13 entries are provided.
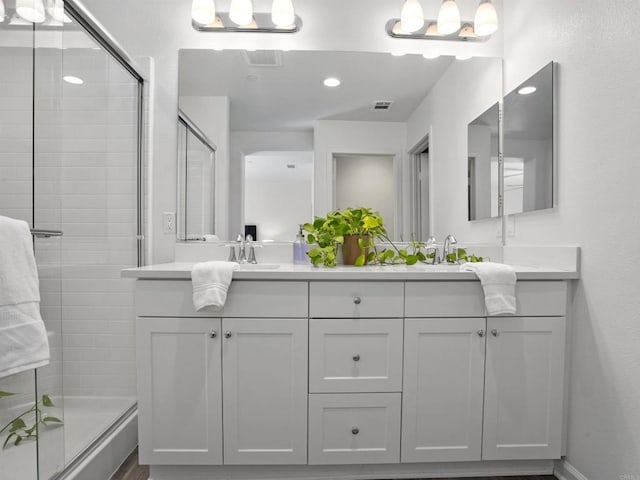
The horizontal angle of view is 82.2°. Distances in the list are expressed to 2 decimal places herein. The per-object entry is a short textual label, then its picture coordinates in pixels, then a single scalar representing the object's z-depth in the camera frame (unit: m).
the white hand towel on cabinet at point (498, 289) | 1.33
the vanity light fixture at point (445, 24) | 1.81
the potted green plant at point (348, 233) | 1.63
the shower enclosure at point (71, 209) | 1.21
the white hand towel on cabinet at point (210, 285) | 1.27
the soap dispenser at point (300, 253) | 1.80
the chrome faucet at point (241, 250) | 1.83
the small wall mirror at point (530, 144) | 1.54
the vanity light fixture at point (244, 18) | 1.78
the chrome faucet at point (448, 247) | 1.83
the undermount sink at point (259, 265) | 1.69
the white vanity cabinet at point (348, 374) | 1.34
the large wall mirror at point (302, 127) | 1.86
